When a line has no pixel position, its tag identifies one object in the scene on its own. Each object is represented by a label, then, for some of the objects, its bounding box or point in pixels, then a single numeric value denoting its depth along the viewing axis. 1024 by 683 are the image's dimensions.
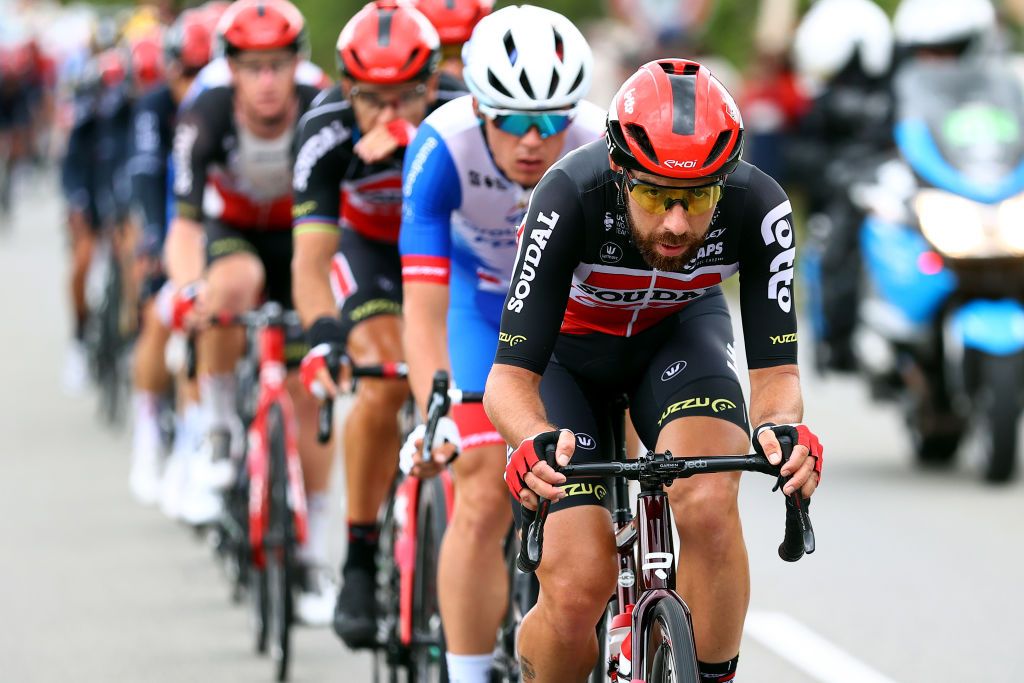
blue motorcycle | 21.75
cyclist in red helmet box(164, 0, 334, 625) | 17.12
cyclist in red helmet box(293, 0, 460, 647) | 13.92
